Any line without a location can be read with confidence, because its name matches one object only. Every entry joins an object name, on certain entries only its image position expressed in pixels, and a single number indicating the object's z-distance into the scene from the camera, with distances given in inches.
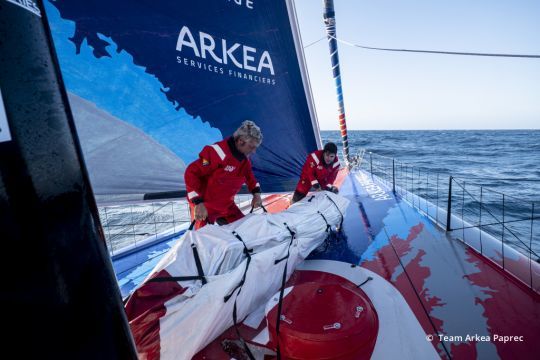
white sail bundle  59.2
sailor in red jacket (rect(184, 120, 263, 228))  103.9
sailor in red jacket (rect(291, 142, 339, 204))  156.6
